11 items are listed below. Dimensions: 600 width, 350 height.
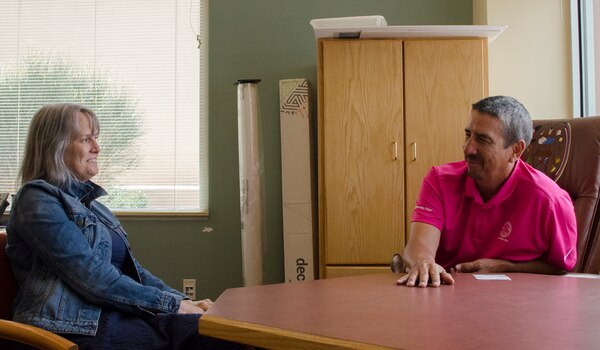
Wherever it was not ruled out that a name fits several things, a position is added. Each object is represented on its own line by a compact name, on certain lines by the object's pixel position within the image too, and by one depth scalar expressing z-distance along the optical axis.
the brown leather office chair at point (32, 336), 1.29
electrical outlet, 3.74
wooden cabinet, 3.08
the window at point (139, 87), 3.79
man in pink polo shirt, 1.82
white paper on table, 1.48
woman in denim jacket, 1.55
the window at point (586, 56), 3.19
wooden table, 0.86
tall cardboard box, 3.40
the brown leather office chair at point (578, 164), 2.03
